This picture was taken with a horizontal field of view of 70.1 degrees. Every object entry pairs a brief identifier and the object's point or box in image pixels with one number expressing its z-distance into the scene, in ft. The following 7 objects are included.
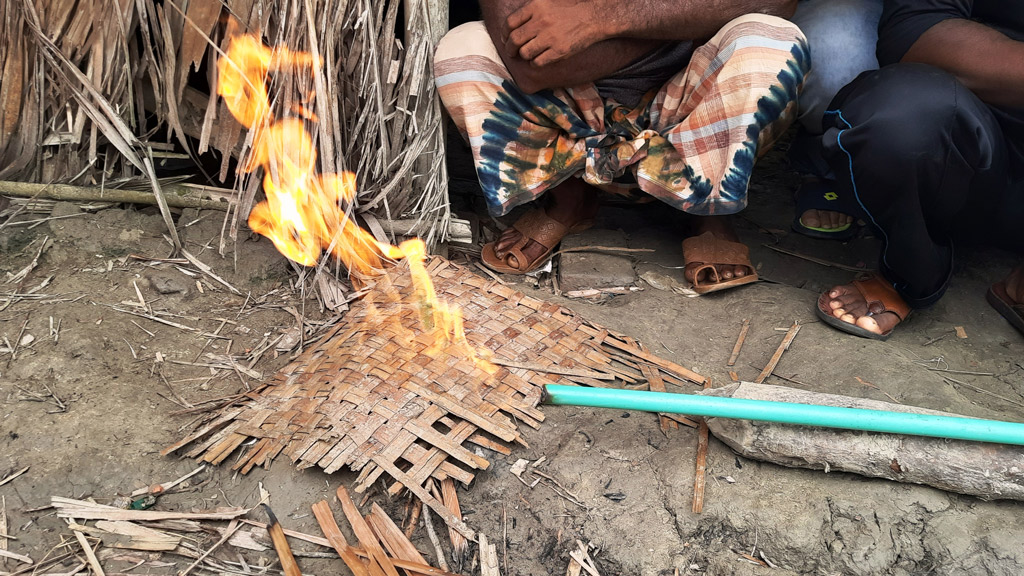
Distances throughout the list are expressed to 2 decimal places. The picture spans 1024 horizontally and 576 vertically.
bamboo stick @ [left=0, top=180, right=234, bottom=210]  8.09
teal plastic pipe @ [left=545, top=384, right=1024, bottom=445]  5.19
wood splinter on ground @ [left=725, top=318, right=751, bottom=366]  7.11
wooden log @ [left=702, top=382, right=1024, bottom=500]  5.25
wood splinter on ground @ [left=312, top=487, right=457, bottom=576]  4.93
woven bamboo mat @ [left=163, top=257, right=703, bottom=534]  5.52
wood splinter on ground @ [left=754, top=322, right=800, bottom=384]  6.82
